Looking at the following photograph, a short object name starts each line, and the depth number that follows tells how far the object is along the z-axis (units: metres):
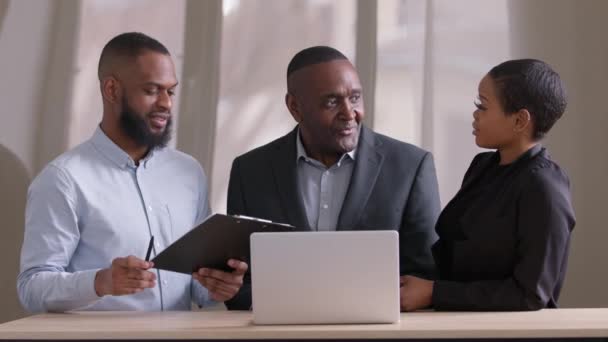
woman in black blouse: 4.62
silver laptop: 4.07
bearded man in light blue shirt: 5.00
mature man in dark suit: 5.45
